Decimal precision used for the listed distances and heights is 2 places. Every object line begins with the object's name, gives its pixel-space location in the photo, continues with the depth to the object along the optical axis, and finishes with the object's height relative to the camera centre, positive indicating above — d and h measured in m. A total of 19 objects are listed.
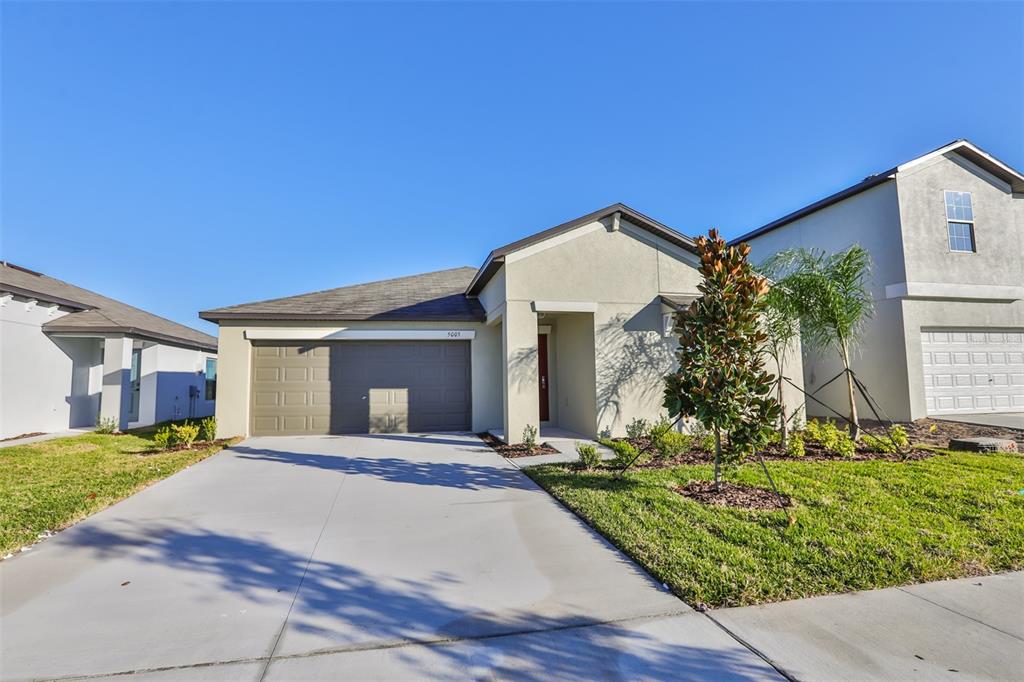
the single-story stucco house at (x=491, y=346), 10.30 +0.93
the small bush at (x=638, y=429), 10.35 -1.09
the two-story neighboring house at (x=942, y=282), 12.50 +2.51
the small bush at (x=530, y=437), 9.36 -1.14
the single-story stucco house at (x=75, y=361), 11.95 +0.84
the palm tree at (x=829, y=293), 9.35 +1.67
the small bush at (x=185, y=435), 10.06 -1.01
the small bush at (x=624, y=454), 7.23 -1.14
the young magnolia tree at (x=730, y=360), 5.76 +0.22
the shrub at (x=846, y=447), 8.21 -1.27
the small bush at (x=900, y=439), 8.57 -1.18
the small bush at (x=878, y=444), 8.66 -1.32
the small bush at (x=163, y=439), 9.88 -1.08
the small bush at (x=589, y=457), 7.53 -1.22
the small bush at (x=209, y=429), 10.95 -0.98
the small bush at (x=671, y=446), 8.02 -1.16
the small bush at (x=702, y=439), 8.93 -1.23
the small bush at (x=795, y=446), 8.32 -1.25
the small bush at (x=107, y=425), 12.80 -0.98
